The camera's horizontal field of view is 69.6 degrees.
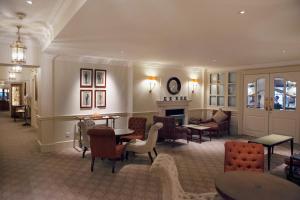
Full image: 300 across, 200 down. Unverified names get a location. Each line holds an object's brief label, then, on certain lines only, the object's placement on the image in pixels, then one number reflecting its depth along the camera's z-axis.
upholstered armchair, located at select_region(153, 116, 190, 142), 6.21
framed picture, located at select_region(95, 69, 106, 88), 6.51
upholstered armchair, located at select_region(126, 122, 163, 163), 4.62
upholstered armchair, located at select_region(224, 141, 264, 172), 3.03
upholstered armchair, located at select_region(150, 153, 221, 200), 2.20
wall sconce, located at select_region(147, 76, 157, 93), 7.51
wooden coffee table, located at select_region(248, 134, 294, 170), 4.62
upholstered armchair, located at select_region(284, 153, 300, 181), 3.52
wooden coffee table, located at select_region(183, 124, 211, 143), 6.75
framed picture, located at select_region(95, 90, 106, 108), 6.52
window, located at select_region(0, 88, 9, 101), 17.09
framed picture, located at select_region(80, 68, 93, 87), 6.22
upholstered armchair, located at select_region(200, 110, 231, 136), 7.41
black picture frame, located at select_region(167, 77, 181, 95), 8.12
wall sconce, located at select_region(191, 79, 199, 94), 8.80
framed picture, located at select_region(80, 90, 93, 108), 6.24
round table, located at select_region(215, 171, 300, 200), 1.95
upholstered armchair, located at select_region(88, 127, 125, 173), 4.11
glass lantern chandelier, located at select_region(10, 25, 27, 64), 3.80
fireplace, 8.11
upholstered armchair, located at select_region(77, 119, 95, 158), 4.91
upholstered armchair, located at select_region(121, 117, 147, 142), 5.87
